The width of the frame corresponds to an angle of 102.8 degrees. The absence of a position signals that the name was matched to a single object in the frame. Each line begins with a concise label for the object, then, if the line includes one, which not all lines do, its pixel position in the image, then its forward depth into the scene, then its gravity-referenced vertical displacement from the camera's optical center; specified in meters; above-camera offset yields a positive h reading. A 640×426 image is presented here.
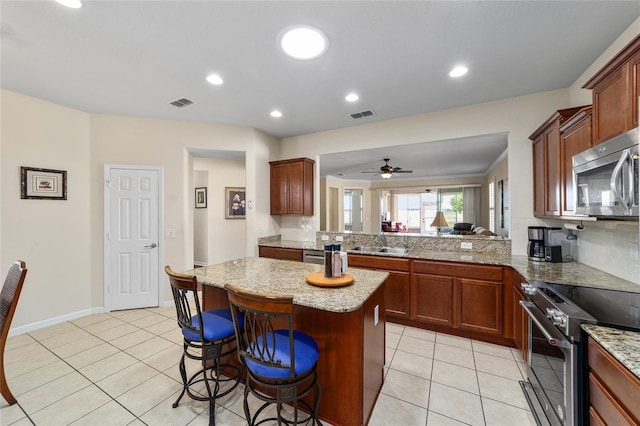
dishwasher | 3.75 -0.63
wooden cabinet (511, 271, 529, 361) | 2.25 -0.99
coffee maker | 2.64 -0.32
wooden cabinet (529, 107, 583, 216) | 2.24 +0.46
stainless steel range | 1.28 -0.71
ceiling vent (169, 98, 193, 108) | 3.15 +1.41
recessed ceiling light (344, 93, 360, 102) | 2.97 +1.38
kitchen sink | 3.58 -0.53
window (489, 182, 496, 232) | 6.26 +0.16
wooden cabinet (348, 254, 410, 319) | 3.09 -0.86
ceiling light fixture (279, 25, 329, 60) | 1.90 +1.36
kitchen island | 1.55 -0.78
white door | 3.64 -0.34
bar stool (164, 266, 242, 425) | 1.65 -0.78
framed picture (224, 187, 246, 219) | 5.79 +0.25
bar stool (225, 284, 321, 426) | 1.31 -0.80
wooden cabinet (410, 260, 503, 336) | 2.68 -0.92
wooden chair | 1.74 -0.61
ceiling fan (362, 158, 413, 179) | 5.64 +0.97
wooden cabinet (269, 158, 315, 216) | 4.27 +0.47
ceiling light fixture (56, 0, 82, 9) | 1.64 +1.37
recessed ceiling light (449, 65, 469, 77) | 2.39 +1.36
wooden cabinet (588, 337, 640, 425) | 0.94 -0.74
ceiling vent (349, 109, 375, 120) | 3.48 +1.38
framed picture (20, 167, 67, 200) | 3.02 +0.39
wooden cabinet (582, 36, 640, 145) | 1.38 +0.71
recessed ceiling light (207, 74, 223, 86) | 2.56 +1.39
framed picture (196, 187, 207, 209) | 5.77 +0.37
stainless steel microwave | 1.27 +0.20
